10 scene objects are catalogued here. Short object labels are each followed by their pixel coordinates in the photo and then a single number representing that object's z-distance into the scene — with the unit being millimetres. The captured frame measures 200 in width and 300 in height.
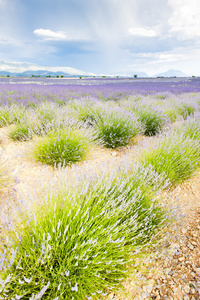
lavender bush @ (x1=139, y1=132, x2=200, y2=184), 2939
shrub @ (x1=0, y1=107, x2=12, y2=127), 5794
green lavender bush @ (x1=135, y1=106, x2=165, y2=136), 5621
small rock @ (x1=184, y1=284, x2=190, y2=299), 1530
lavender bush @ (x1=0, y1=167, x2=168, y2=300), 1308
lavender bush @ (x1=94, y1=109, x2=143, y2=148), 4434
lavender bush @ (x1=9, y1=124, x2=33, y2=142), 4578
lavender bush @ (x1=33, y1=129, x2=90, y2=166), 3440
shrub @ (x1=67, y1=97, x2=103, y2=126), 5480
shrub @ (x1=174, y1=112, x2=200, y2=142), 4176
